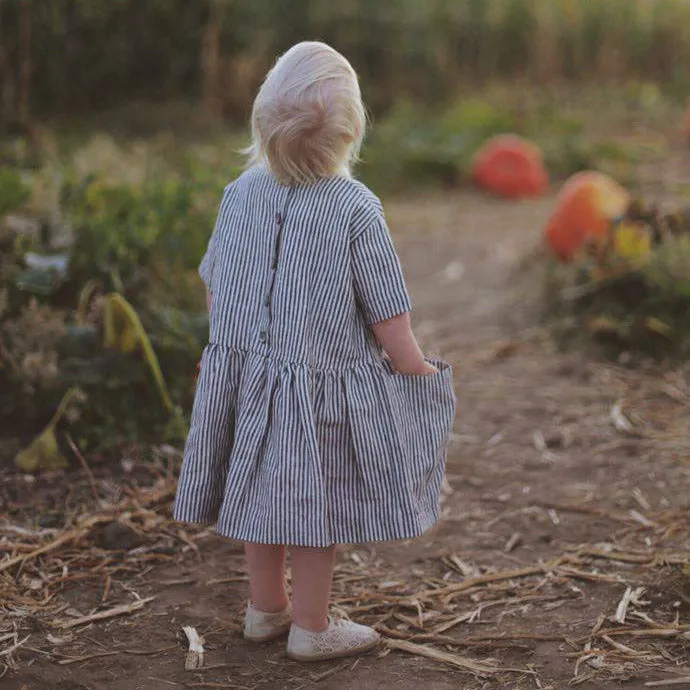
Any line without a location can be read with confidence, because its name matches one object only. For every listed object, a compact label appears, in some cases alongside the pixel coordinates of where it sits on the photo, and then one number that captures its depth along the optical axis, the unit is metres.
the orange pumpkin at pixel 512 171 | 7.55
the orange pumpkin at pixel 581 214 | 5.32
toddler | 2.38
